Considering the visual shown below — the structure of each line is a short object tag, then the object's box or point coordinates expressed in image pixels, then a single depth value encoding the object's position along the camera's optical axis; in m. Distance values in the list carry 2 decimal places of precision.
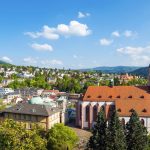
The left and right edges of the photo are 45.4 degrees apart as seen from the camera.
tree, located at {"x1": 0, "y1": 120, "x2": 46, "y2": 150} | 28.46
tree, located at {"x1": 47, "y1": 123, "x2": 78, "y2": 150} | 32.29
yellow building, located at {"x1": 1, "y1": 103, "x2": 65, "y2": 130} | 44.47
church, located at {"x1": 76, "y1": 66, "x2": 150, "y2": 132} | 44.32
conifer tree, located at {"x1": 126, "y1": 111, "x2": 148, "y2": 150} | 30.18
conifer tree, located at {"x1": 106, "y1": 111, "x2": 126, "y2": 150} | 29.06
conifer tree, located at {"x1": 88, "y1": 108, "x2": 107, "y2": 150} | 30.14
